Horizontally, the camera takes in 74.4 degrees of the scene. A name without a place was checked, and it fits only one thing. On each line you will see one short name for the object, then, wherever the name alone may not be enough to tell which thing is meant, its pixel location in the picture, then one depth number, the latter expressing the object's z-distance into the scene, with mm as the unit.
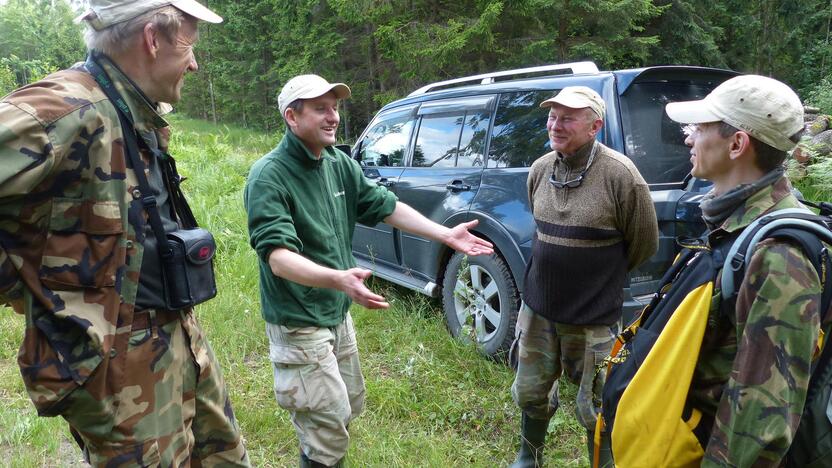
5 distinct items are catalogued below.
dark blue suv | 3279
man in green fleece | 2451
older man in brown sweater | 2678
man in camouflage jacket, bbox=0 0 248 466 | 1512
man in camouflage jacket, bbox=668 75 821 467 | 1343
